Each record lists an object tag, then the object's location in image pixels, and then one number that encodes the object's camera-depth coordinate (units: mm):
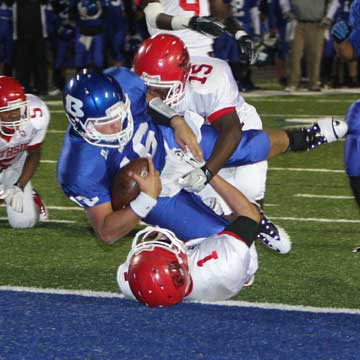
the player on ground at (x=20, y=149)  11711
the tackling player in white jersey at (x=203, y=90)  9633
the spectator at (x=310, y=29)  25109
